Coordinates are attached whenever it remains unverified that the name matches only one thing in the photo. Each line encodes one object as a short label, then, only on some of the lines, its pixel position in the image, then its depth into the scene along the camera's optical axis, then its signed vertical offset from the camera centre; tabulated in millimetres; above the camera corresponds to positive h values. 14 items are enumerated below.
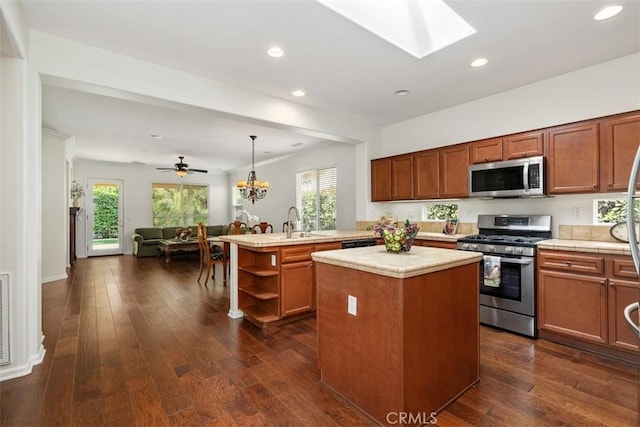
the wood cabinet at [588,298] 2553 -765
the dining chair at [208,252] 5301 -691
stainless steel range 3055 -617
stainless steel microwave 3279 +397
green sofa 8477 -657
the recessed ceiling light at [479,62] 3043 +1518
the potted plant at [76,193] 7680 +564
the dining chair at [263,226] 5988 -238
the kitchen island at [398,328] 1705 -714
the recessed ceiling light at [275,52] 2808 +1520
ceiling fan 7250 +1096
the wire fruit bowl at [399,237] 2234 -171
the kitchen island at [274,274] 3416 -702
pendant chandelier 6327 +571
